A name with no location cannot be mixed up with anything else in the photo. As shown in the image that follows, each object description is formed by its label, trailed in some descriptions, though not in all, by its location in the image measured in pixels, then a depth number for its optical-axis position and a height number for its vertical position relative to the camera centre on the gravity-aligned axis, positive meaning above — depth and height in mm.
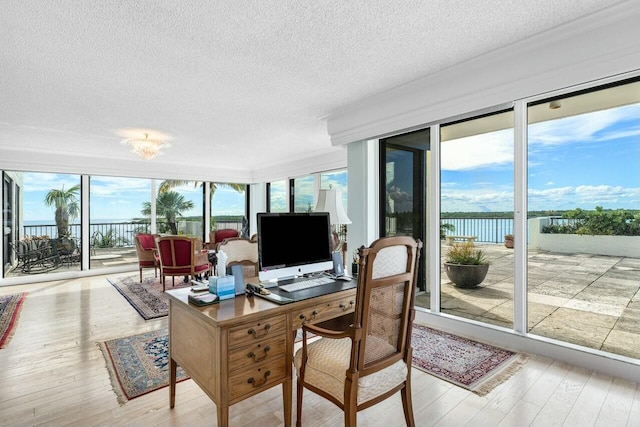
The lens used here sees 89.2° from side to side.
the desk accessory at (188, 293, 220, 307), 1780 -476
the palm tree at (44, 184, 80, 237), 6418 +192
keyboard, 2141 -488
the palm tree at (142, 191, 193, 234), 7578 +186
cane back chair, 1514 -677
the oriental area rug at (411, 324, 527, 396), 2355 -1196
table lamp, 3074 +86
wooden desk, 1592 -688
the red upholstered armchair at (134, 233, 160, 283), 6006 -693
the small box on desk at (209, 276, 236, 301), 1910 -432
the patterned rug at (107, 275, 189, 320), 4121 -1229
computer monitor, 2129 -213
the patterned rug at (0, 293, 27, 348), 3312 -1240
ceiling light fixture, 4887 +1036
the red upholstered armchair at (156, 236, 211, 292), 5176 -663
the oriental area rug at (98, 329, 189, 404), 2330 -1236
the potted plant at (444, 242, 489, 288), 3375 -541
